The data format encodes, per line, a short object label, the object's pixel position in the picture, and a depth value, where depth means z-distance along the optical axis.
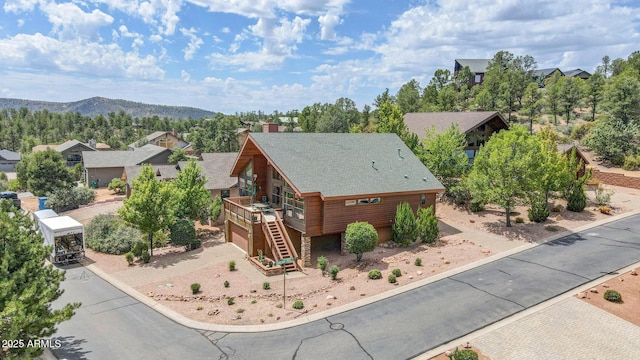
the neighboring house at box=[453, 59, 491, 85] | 97.75
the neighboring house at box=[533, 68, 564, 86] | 96.12
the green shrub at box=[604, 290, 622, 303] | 18.20
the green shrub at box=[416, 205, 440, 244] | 26.77
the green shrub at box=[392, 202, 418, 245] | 26.27
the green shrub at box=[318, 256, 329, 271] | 23.56
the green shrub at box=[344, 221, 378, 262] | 23.66
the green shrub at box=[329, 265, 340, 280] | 22.29
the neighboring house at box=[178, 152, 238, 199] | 38.31
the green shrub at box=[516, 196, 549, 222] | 30.38
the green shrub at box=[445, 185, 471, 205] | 34.38
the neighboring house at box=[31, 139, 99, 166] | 76.12
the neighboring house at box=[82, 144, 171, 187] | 62.84
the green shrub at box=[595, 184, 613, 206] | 34.99
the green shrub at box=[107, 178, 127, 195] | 56.94
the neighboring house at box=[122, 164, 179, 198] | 44.21
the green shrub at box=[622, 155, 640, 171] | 45.25
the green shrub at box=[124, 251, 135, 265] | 26.39
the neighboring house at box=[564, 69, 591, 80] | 102.98
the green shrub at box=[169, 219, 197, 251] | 28.42
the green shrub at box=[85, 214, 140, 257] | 29.22
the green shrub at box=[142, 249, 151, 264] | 26.54
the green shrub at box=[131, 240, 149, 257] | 26.66
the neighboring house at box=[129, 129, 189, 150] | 97.41
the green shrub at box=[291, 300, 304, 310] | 18.86
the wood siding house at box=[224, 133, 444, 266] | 24.88
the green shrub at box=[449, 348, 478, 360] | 13.72
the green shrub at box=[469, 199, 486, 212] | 33.22
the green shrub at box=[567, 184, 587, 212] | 32.88
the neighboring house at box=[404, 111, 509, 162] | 43.22
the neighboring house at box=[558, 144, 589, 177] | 39.84
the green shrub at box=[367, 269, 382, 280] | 21.86
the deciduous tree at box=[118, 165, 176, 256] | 26.23
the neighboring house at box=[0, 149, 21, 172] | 86.56
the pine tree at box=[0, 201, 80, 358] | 11.54
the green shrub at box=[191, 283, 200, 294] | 21.14
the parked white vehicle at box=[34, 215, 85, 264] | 26.66
